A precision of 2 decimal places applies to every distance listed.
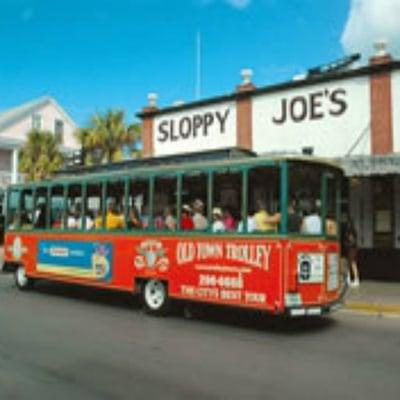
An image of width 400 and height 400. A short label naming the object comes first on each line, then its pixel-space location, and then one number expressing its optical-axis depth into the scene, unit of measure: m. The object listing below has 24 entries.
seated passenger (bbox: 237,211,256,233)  9.39
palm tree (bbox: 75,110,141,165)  28.67
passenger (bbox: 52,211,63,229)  13.34
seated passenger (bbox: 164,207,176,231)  10.63
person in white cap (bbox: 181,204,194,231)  10.38
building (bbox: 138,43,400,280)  15.43
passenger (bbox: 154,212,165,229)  10.87
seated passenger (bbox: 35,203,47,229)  13.89
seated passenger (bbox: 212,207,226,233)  9.84
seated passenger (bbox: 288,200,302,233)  9.02
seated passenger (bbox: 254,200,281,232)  9.08
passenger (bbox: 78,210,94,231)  12.49
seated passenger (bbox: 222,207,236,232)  9.71
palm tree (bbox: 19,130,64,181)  30.84
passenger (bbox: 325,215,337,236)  9.58
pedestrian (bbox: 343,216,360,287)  14.63
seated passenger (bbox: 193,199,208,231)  10.12
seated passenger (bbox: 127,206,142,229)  11.44
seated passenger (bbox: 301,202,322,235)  9.27
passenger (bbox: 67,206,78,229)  12.92
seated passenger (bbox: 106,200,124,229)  11.77
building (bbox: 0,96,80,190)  36.89
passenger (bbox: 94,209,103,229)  12.20
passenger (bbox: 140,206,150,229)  11.15
